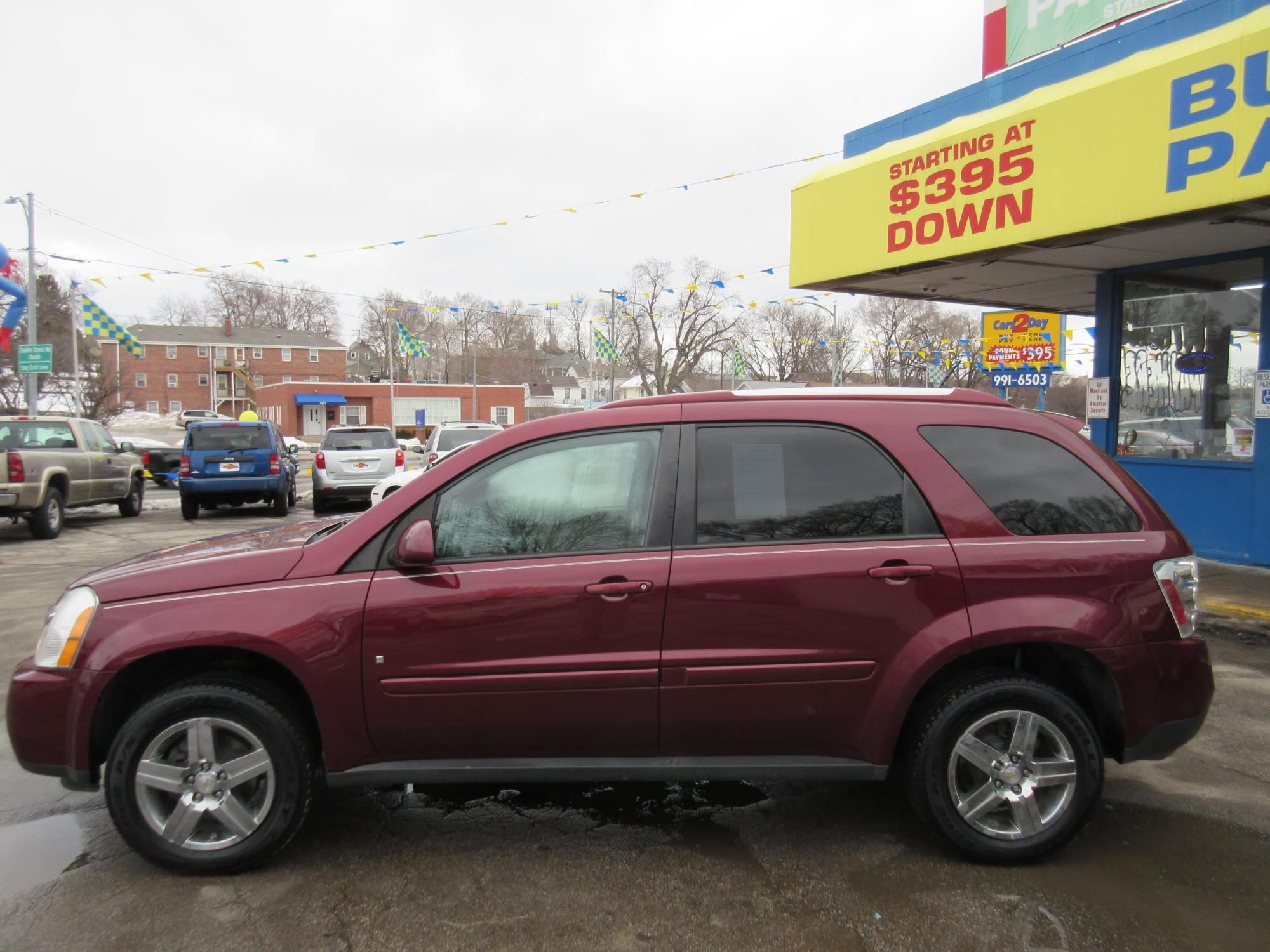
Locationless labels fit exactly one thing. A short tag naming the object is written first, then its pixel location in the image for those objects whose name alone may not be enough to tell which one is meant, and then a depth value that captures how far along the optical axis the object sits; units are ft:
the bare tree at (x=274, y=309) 278.26
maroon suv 10.29
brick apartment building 239.71
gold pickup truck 38.99
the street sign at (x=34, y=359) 76.95
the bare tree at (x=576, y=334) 219.41
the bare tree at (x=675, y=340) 186.39
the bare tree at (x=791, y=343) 158.61
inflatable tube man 70.49
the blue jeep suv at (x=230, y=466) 48.83
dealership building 23.21
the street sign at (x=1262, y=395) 27.40
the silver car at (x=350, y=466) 52.11
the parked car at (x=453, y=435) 51.65
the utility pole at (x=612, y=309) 99.41
